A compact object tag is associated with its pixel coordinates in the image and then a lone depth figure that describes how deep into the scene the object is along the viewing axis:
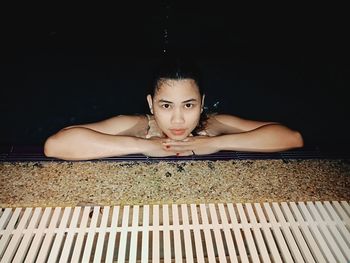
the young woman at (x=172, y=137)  0.70
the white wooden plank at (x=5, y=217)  0.37
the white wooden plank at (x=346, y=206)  0.41
